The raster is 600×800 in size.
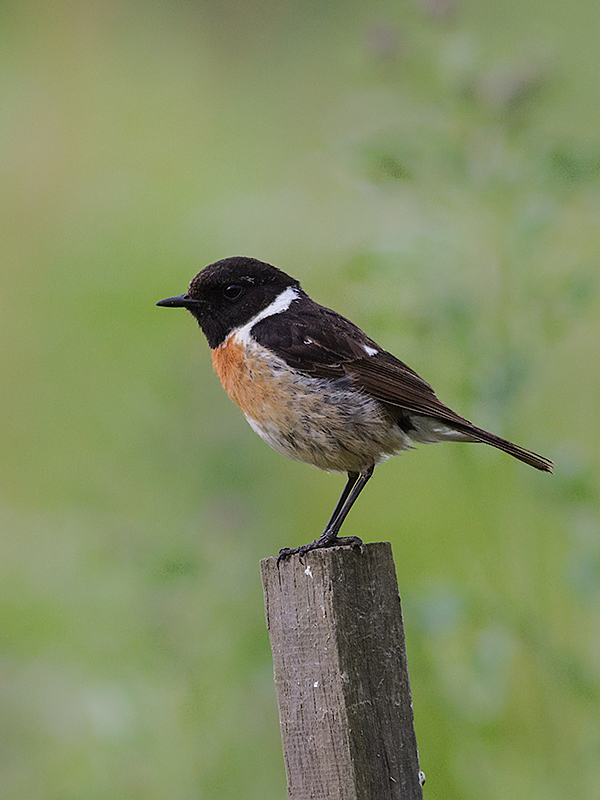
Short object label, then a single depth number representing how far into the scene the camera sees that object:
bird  6.26
